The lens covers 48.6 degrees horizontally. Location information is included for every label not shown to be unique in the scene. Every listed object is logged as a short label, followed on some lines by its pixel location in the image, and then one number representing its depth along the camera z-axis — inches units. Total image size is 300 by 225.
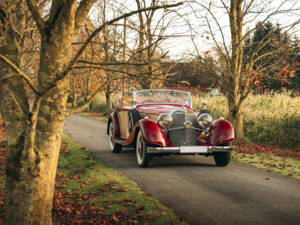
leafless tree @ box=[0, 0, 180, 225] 137.6
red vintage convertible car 290.0
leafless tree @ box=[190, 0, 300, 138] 436.3
